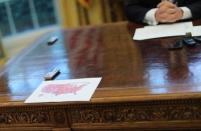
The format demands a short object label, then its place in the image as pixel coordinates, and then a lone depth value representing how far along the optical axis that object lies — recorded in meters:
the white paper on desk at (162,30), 2.83
